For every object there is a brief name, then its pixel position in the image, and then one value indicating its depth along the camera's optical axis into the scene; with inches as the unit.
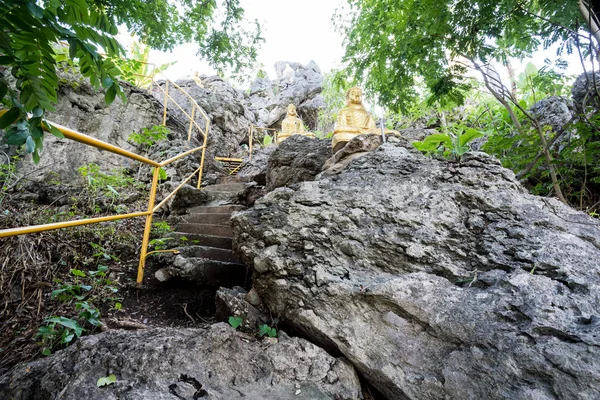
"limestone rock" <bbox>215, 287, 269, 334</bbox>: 75.4
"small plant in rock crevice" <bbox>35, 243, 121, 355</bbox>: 62.7
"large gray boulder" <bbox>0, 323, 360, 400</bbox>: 48.6
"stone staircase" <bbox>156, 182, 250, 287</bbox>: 103.0
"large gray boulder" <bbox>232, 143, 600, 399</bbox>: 50.3
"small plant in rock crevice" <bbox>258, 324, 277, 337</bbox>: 71.5
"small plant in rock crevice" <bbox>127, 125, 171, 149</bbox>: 185.1
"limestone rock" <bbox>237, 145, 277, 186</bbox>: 220.5
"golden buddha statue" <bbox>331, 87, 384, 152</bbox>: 159.7
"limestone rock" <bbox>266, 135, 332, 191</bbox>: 167.2
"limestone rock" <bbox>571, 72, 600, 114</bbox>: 135.0
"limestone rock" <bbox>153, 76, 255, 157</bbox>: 355.1
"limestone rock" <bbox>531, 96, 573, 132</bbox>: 151.0
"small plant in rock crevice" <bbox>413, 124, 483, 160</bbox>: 104.3
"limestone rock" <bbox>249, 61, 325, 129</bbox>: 617.6
